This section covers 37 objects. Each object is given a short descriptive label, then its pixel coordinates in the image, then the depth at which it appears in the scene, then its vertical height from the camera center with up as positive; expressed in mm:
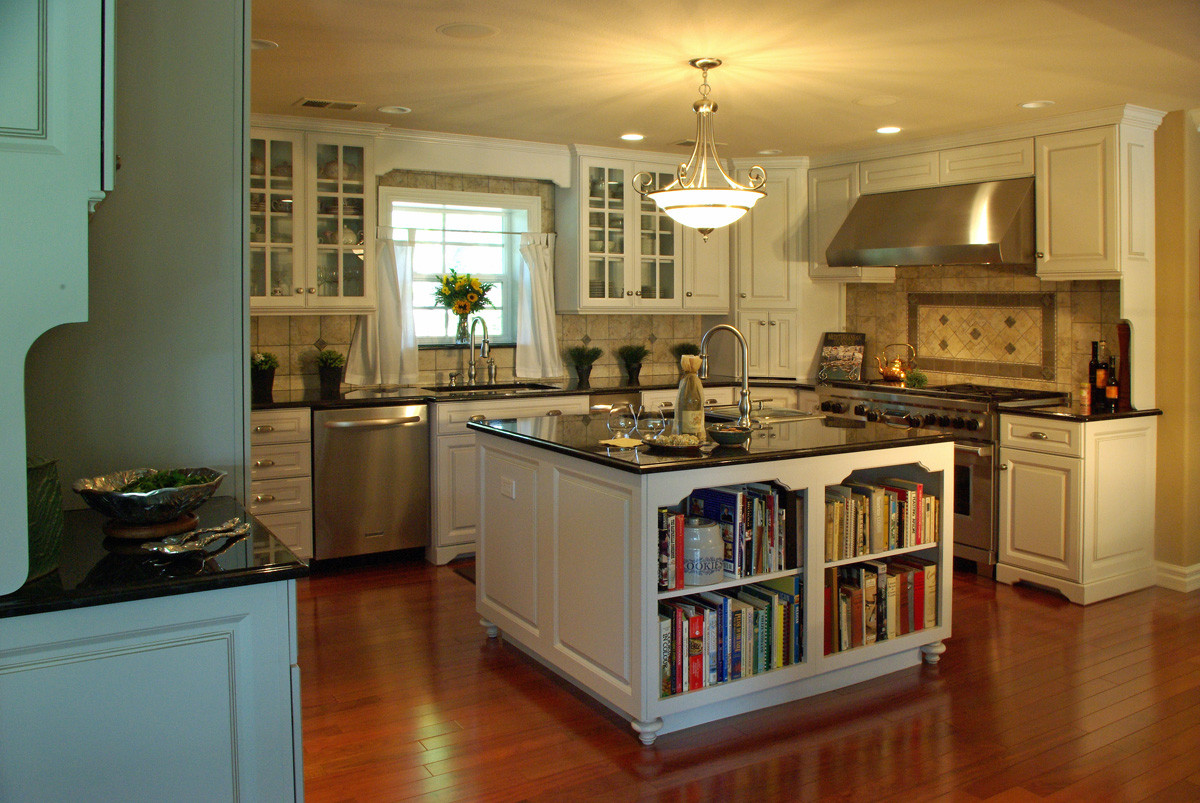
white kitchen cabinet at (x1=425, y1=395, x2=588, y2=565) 5125 -431
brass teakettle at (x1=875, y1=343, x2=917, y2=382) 5891 +212
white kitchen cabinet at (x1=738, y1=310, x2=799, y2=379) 6285 +393
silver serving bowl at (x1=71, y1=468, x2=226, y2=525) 1946 -216
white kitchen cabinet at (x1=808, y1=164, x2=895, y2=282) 5969 +1213
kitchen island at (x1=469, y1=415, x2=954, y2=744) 2992 -549
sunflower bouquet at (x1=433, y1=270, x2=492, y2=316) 5594 +634
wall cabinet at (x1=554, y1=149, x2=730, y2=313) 5910 +970
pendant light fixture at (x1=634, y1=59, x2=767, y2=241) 3549 +778
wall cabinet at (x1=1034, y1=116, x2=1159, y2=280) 4645 +995
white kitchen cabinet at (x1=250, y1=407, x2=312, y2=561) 4738 -382
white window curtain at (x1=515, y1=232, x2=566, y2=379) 5977 +527
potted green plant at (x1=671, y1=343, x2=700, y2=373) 6656 +357
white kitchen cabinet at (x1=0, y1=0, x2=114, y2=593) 1609 +390
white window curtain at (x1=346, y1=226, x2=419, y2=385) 5473 +404
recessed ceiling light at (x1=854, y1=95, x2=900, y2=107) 4457 +1442
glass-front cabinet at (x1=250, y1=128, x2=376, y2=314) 4969 +959
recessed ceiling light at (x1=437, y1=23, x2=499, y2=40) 3352 +1343
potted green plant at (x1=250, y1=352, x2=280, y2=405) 4880 +116
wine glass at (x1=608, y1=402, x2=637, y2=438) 3562 -94
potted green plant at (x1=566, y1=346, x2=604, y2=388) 6070 +260
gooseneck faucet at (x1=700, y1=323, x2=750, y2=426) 3508 +0
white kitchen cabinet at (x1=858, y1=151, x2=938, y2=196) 5508 +1370
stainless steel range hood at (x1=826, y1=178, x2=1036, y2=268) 4922 +964
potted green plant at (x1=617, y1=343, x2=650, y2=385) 6273 +275
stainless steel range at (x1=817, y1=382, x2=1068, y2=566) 4883 -193
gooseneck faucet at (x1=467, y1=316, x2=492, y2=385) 5747 +290
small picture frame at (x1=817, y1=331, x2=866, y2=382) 6141 +284
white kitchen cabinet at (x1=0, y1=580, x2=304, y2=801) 1656 -562
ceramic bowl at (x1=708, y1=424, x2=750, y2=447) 3299 -128
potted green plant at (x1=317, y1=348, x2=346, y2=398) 5262 +164
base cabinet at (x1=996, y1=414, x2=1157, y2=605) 4547 -530
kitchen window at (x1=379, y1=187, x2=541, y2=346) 5703 +994
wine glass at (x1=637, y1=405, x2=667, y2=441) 3527 -102
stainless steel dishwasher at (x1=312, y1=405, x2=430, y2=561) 4914 -435
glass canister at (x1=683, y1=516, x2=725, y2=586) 3078 -507
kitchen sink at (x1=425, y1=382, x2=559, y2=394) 5527 +67
